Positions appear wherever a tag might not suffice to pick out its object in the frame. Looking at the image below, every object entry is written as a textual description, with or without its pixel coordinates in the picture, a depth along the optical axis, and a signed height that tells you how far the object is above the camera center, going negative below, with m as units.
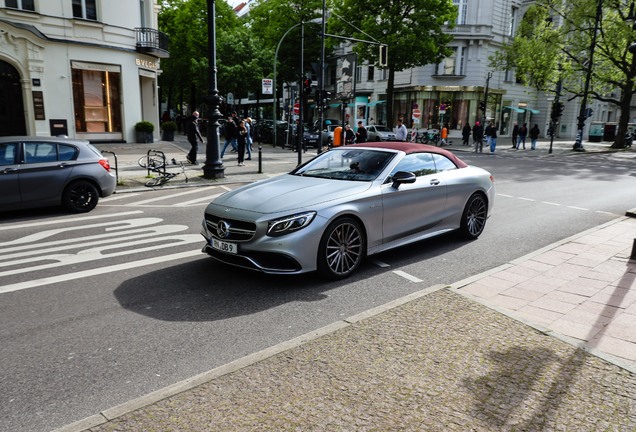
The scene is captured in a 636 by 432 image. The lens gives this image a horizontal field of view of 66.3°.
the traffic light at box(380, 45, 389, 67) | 24.69 +3.15
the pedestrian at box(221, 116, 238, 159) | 20.23 -0.61
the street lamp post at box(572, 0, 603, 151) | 30.36 +2.39
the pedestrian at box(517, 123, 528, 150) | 34.84 -0.80
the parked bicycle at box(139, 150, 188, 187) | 13.47 -1.56
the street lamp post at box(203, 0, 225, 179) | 13.97 -0.27
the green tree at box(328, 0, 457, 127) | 34.69 +6.42
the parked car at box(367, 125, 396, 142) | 33.53 -1.02
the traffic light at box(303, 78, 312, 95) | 21.89 +1.36
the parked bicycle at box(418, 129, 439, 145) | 35.55 -1.28
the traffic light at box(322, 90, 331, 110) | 20.98 +0.85
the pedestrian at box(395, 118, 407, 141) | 24.61 -0.62
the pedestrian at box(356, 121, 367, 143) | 21.69 -0.72
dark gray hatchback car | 8.88 -1.17
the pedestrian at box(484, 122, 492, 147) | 30.31 -0.65
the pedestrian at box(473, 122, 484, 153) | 31.00 -0.86
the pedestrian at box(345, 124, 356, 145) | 22.78 -0.89
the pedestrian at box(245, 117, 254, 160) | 20.39 -1.00
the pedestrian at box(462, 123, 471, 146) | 36.91 -0.98
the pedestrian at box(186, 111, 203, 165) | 18.06 -0.77
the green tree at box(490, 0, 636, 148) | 31.67 +4.63
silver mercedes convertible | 5.21 -1.07
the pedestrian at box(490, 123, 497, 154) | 30.08 -0.94
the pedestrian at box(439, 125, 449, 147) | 35.41 -1.00
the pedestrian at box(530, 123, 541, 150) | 33.35 -0.78
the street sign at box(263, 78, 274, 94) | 27.89 +1.69
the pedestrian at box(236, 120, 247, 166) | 18.90 -0.95
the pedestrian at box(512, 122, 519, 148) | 34.09 -0.90
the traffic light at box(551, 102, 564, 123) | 30.25 +0.78
